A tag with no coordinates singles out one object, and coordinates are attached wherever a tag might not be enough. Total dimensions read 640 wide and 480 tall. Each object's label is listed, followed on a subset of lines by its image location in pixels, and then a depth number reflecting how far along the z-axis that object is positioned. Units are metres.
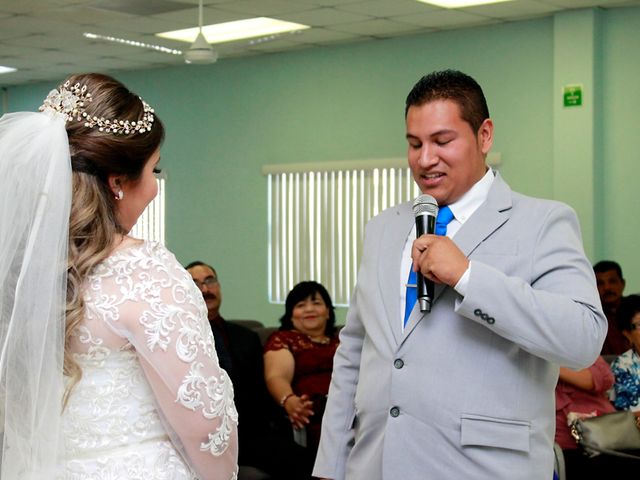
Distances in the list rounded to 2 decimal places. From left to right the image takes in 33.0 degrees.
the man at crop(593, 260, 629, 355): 7.84
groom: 2.40
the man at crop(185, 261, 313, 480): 5.50
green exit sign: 8.88
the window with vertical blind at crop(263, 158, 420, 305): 10.35
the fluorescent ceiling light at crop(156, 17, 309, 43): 9.66
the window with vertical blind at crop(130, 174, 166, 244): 12.20
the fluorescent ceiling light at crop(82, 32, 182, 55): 9.43
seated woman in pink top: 5.04
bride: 2.04
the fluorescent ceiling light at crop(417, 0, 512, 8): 8.64
